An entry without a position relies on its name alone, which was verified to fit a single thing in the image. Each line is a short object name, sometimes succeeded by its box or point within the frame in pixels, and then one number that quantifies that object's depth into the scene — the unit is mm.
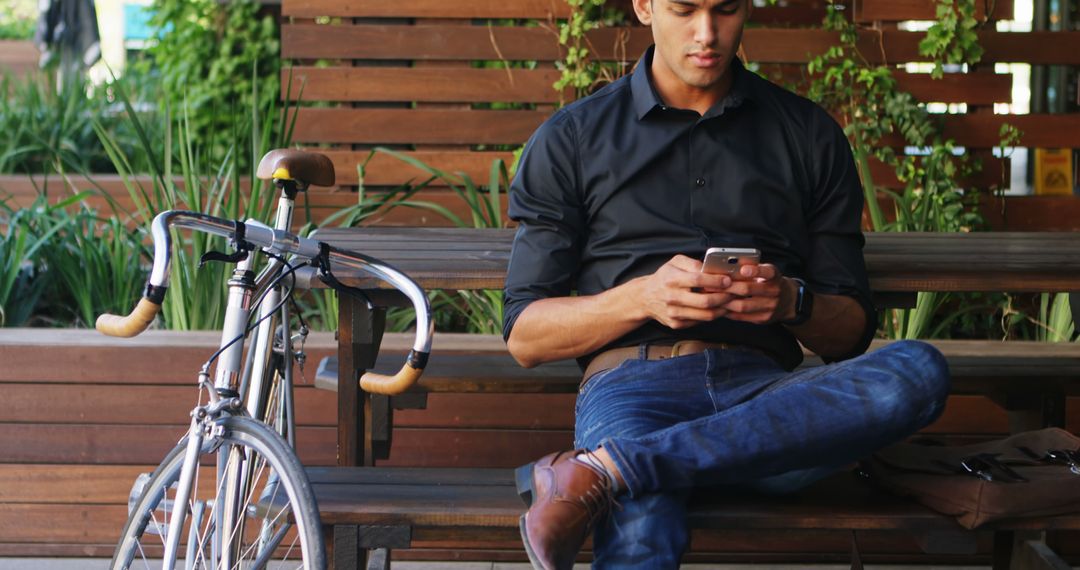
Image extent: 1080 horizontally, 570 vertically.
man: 2312
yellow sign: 5535
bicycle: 2092
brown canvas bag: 2260
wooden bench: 2293
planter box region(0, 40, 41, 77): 12320
